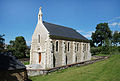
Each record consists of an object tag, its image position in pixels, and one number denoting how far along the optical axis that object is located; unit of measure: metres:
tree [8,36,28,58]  42.81
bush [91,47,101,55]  56.25
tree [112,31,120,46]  73.25
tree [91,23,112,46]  67.53
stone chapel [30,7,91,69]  23.40
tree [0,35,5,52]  19.34
